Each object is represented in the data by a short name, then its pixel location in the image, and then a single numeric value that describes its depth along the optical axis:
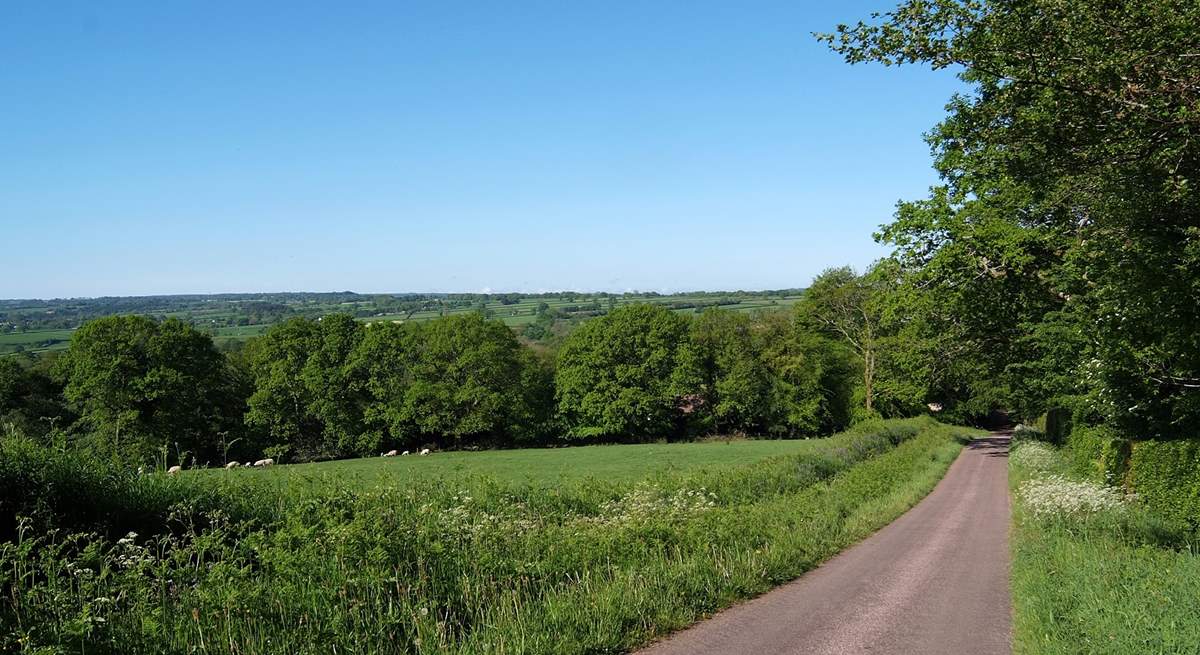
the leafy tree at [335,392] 57.05
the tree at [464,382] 59.41
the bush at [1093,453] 22.73
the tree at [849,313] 57.84
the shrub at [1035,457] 29.88
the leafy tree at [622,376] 63.91
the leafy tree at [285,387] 55.75
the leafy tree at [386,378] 58.47
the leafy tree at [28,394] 47.09
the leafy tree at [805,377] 67.00
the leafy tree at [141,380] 45.69
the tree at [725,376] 65.88
